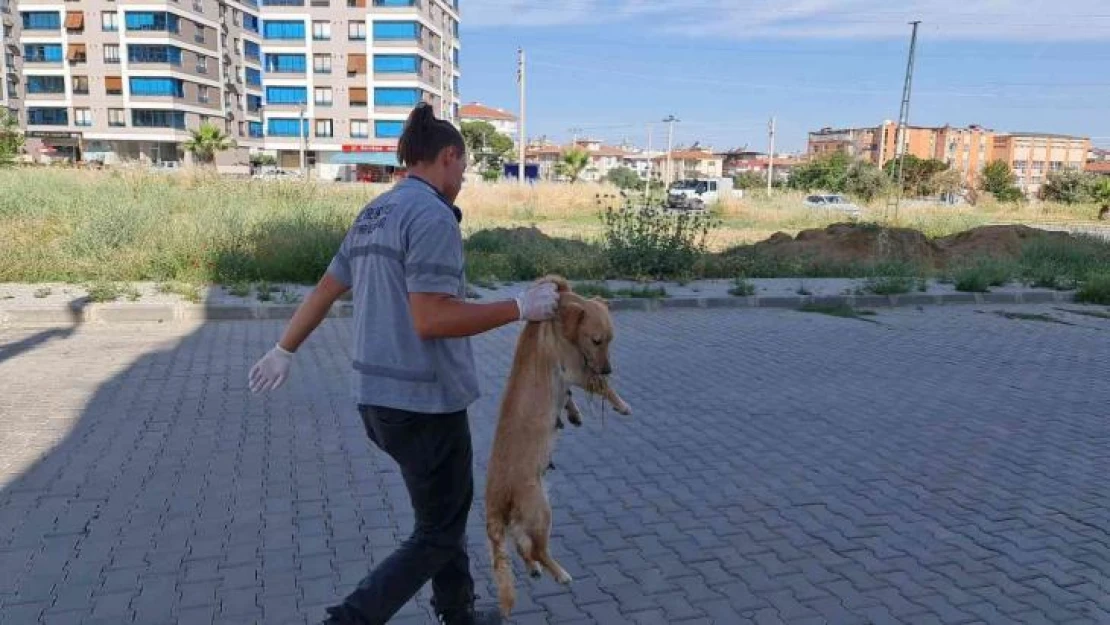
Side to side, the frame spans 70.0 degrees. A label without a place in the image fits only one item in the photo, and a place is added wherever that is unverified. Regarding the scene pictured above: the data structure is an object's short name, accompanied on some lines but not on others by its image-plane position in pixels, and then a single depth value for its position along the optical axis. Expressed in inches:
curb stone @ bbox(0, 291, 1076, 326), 376.2
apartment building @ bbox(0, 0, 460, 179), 2778.1
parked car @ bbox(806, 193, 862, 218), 1439.2
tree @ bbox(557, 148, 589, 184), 2755.9
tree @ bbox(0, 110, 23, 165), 1095.6
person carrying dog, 96.4
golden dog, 109.7
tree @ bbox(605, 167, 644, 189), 2661.9
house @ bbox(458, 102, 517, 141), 5187.0
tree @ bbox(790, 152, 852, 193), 2247.8
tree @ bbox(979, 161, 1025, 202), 2480.3
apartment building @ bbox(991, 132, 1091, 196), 4557.1
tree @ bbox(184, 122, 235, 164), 2608.3
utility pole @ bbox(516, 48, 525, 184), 1928.2
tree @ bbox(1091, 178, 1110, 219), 1691.7
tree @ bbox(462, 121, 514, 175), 3206.9
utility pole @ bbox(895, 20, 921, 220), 762.8
